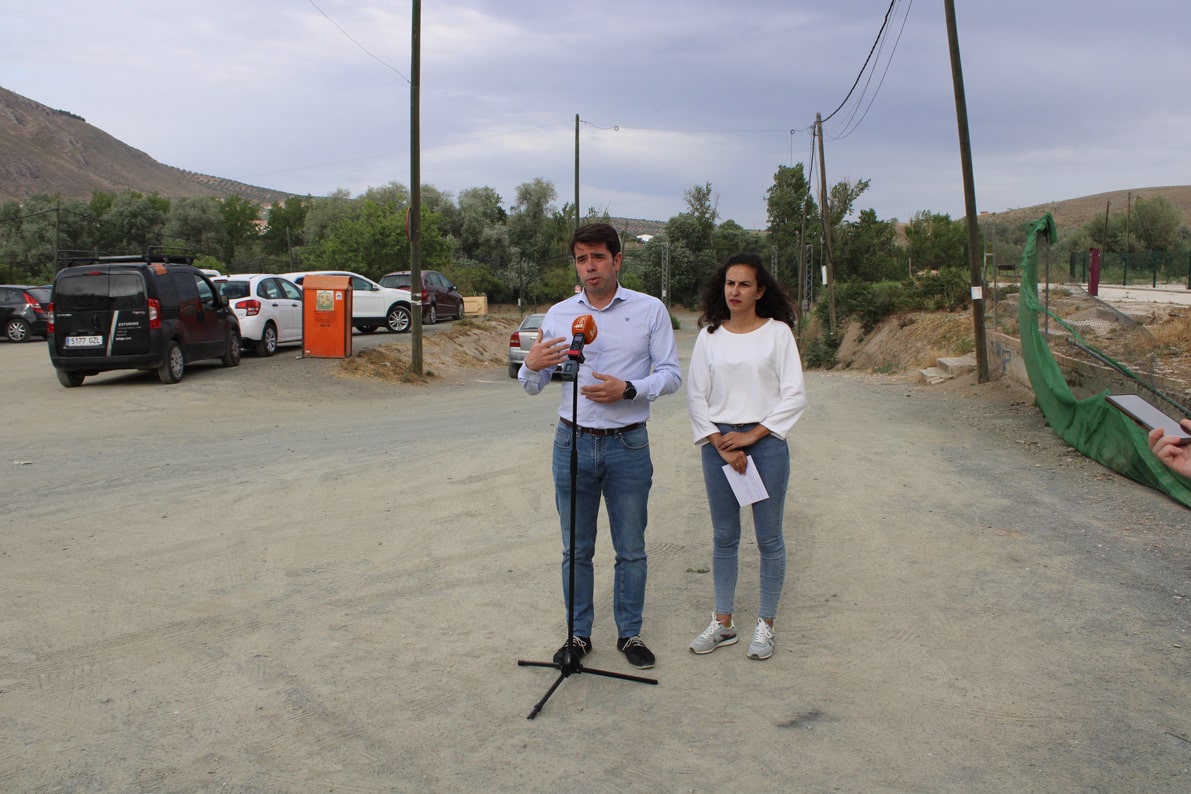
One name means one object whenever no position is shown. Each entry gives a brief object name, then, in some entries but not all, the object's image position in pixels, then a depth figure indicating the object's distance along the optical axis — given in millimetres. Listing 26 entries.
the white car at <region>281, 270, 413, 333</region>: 24469
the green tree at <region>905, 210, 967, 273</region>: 65562
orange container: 17578
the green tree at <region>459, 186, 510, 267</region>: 67750
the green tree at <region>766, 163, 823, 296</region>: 77312
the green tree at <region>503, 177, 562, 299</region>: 67250
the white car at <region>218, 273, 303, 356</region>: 17922
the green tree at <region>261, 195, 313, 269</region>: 85688
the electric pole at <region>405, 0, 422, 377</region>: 17547
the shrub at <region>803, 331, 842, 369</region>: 32844
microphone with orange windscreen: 3756
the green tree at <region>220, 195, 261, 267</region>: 83750
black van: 13289
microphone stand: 3812
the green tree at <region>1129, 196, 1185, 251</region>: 56125
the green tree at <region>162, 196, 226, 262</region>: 74625
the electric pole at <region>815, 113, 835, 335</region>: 34281
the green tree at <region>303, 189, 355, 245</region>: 76500
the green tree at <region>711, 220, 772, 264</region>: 83500
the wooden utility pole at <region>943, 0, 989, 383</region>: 14984
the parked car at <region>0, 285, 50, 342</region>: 24500
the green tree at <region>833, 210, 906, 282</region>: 69562
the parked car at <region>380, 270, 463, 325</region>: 27688
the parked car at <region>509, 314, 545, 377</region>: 21266
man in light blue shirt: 3973
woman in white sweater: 4055
